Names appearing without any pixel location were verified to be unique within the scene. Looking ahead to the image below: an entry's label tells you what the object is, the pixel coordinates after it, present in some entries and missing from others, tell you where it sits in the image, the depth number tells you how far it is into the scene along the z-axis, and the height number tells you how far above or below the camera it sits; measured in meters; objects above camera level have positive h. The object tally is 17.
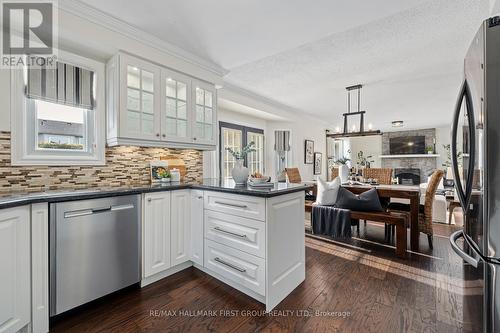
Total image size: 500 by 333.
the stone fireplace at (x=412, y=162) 8.74 +0.17
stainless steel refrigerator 0.94 -0.03
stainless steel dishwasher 1.63 -0.65
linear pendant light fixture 4.02 +1.37
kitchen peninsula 1.53 -0.59
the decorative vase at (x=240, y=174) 2.36 -0.08
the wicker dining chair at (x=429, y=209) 3.05 -0.59
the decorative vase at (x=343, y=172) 4.11 -0.11
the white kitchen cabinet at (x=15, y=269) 1.37 -0.64
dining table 3.00 -0.42
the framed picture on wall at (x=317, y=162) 6.80 +0.12
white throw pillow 3.35 -0.38
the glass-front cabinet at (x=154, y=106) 2.26 +0.67
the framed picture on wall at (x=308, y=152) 6.29 +0.41
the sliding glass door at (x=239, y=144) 4.32 +0.47
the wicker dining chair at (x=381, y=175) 4.52 -0.19
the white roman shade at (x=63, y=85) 1.99 +0.76
